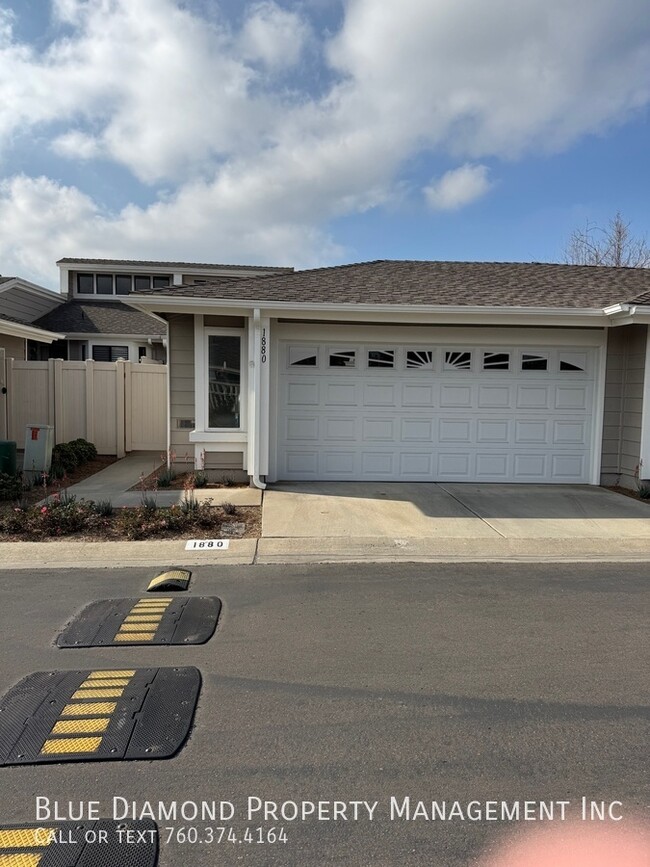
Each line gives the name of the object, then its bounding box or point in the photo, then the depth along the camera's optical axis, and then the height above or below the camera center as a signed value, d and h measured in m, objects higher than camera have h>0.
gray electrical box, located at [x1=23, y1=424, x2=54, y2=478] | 10.95 -1.09
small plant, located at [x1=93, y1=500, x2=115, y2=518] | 7.75 -1.57
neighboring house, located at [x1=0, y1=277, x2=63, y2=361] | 14.16 +3.07
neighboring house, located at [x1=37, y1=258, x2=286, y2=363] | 21.31 +3.37
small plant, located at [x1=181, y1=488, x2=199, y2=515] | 7.58 -1.48
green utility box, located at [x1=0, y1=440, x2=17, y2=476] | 10.21 -1.18
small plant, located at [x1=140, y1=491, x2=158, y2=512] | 7.69 -1.52
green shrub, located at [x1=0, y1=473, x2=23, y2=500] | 8.88 -1.50
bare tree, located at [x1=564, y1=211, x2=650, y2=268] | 29.30 +7.65
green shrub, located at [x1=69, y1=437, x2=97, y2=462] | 12.20 -1.21
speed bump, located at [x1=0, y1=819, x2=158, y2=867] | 2.36 -1.89
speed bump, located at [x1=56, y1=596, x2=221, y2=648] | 4.35 -1.82
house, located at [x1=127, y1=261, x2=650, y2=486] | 9.97 +0.15
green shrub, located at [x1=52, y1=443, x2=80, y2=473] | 11.44 -1.30
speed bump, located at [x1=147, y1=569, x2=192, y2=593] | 5.43 -1.78
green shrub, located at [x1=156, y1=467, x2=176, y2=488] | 9.85 -1.44
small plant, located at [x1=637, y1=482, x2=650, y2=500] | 9.57 -1.49
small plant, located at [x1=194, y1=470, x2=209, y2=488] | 9.78 -1.44
